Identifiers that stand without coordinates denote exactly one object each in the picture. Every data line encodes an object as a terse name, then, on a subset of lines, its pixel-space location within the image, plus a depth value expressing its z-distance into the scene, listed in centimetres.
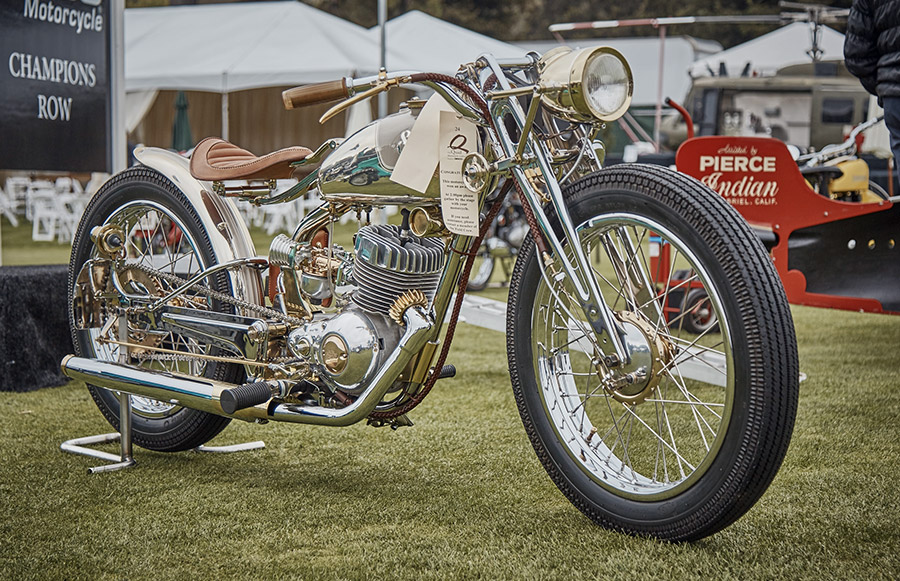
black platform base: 384
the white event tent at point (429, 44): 1234
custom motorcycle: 194
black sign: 429
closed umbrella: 1588
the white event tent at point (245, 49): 1245
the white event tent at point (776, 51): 1470
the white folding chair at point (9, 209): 1393
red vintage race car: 414
